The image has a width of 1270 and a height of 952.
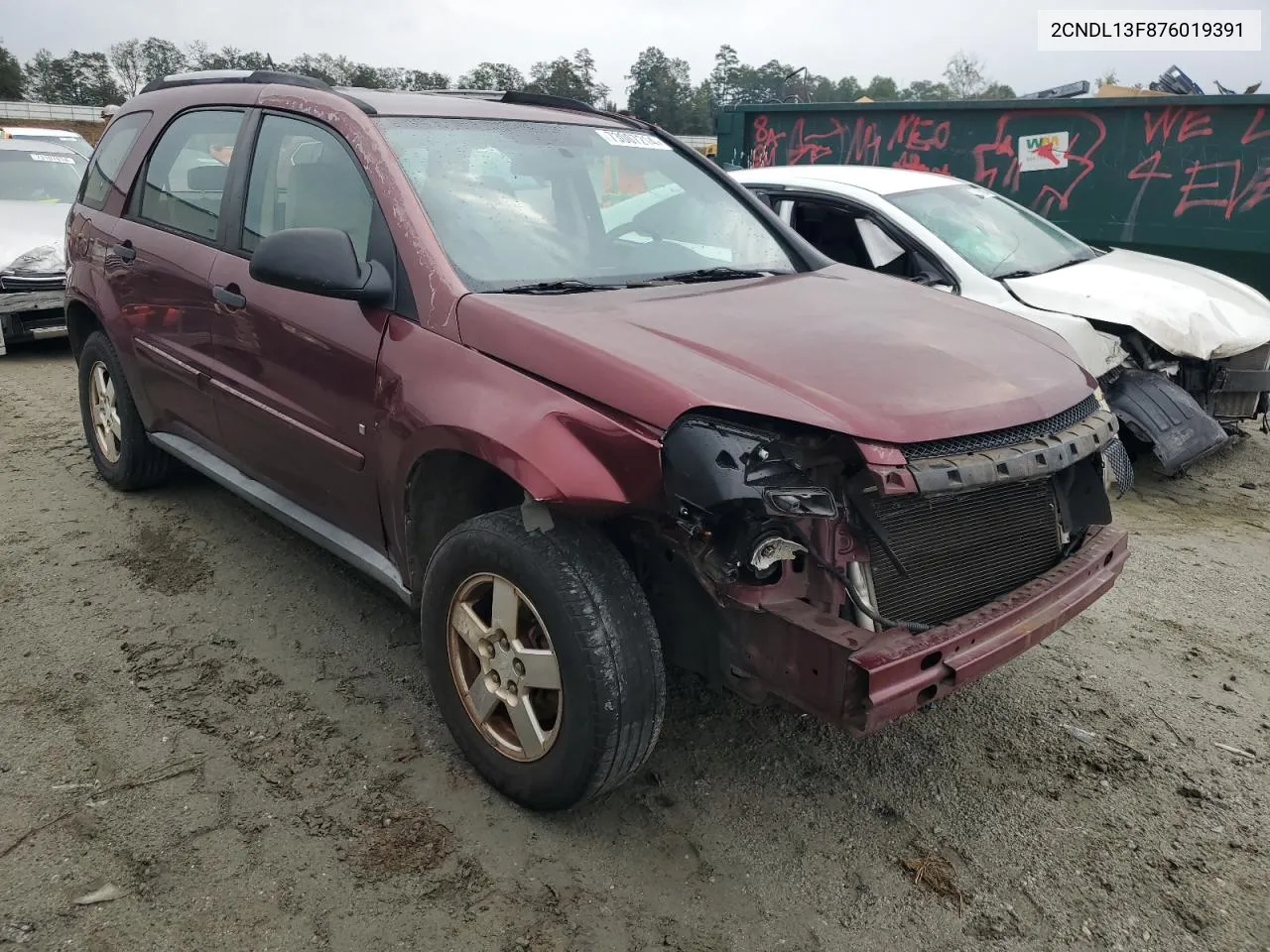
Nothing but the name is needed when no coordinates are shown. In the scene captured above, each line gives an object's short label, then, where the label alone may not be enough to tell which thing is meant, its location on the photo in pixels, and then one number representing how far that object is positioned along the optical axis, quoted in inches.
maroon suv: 85.6
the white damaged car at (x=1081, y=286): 197.8
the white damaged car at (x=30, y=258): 299.9
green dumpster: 283.1
